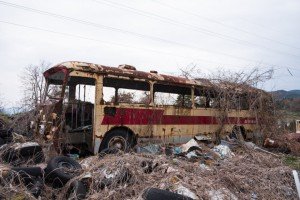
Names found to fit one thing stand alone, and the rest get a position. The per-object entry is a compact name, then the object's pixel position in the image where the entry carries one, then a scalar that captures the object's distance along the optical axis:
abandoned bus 9.38
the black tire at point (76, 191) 5.48
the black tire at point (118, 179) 5.68
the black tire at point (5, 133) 10.12
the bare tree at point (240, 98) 13.47
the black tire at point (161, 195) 4.88
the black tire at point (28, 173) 5.94
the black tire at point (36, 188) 5.68
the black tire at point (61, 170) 6.23
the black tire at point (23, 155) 7.56
